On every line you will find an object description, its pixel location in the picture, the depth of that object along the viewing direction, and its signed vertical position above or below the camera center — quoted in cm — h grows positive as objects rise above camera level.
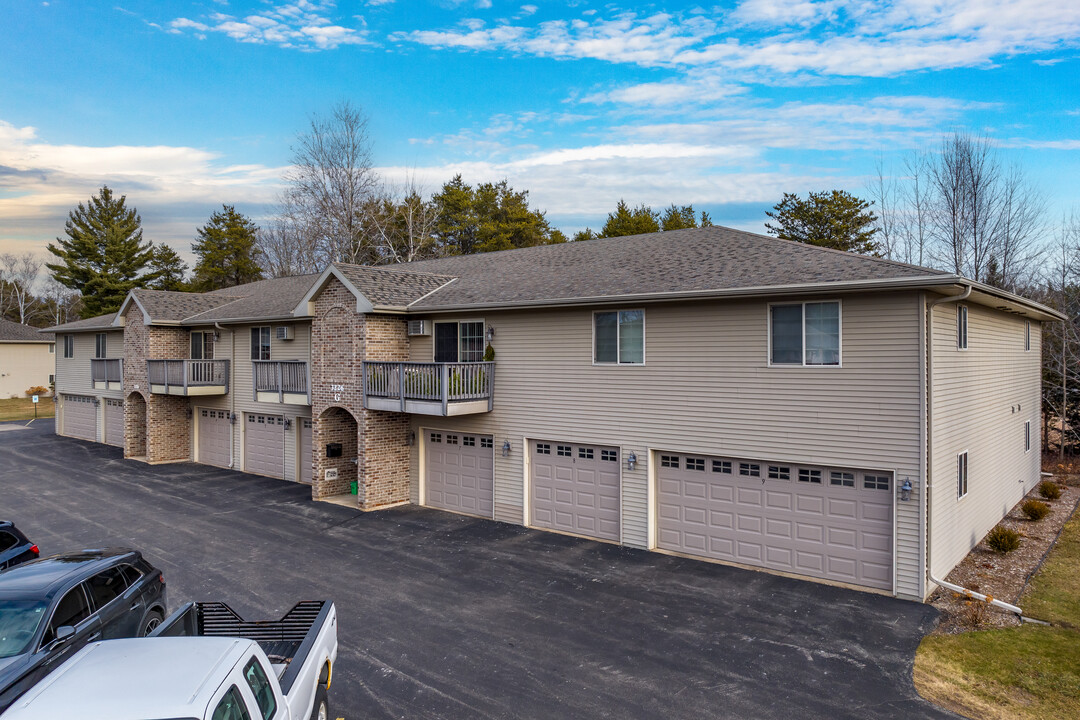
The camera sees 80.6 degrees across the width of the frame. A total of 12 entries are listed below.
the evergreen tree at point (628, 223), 3947 +787
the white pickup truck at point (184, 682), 386 -217
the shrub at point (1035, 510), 1512 -397
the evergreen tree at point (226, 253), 4969 +786
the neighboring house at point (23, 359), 4594 -34
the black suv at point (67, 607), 614 -280
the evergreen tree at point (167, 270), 5341 +710
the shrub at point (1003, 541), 1252 -389
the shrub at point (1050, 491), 1745 -405
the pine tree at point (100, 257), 5066 +783
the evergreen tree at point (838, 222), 3503 +690
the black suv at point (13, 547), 945 -294
